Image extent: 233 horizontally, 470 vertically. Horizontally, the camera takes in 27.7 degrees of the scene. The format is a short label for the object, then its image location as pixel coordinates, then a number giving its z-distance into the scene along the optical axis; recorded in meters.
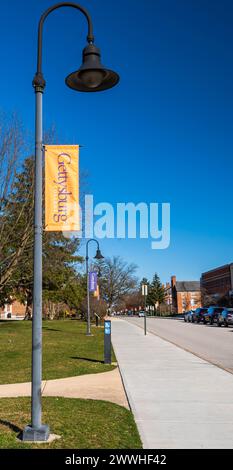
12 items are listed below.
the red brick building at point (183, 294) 133.38
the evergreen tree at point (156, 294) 138.62
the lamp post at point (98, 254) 29.87
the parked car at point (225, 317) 38.92
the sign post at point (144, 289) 28.20
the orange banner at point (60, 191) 6.53
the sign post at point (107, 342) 13.31
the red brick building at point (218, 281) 90.44
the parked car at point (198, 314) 48.72
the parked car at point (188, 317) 53.13
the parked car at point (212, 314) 44.15
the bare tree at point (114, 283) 105.69
